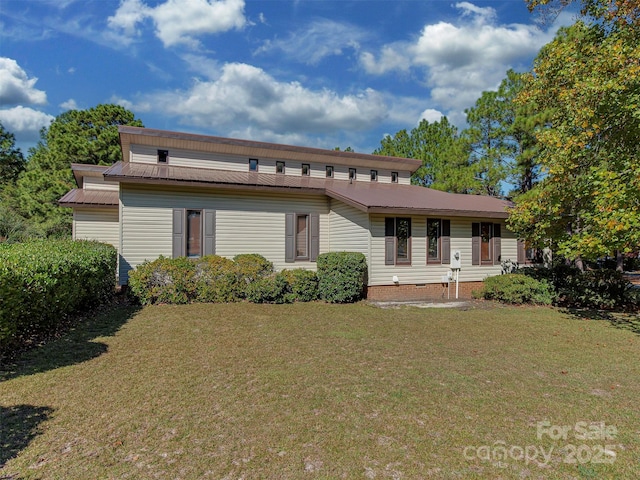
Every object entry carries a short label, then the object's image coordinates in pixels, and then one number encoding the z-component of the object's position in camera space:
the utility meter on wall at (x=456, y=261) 12.11
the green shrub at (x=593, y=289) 10.80
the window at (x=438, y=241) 12.35
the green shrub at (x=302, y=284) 10.41
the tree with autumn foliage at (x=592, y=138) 7.64
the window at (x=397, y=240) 11.55
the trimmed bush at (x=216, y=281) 9.77
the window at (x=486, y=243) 13.13
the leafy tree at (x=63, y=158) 23.66
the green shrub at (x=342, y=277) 10.55
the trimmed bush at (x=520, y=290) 11.12
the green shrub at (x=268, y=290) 9.98
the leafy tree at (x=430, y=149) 22.08
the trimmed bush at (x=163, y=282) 9.37
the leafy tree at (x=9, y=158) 35.28
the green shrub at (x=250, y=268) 10.16
